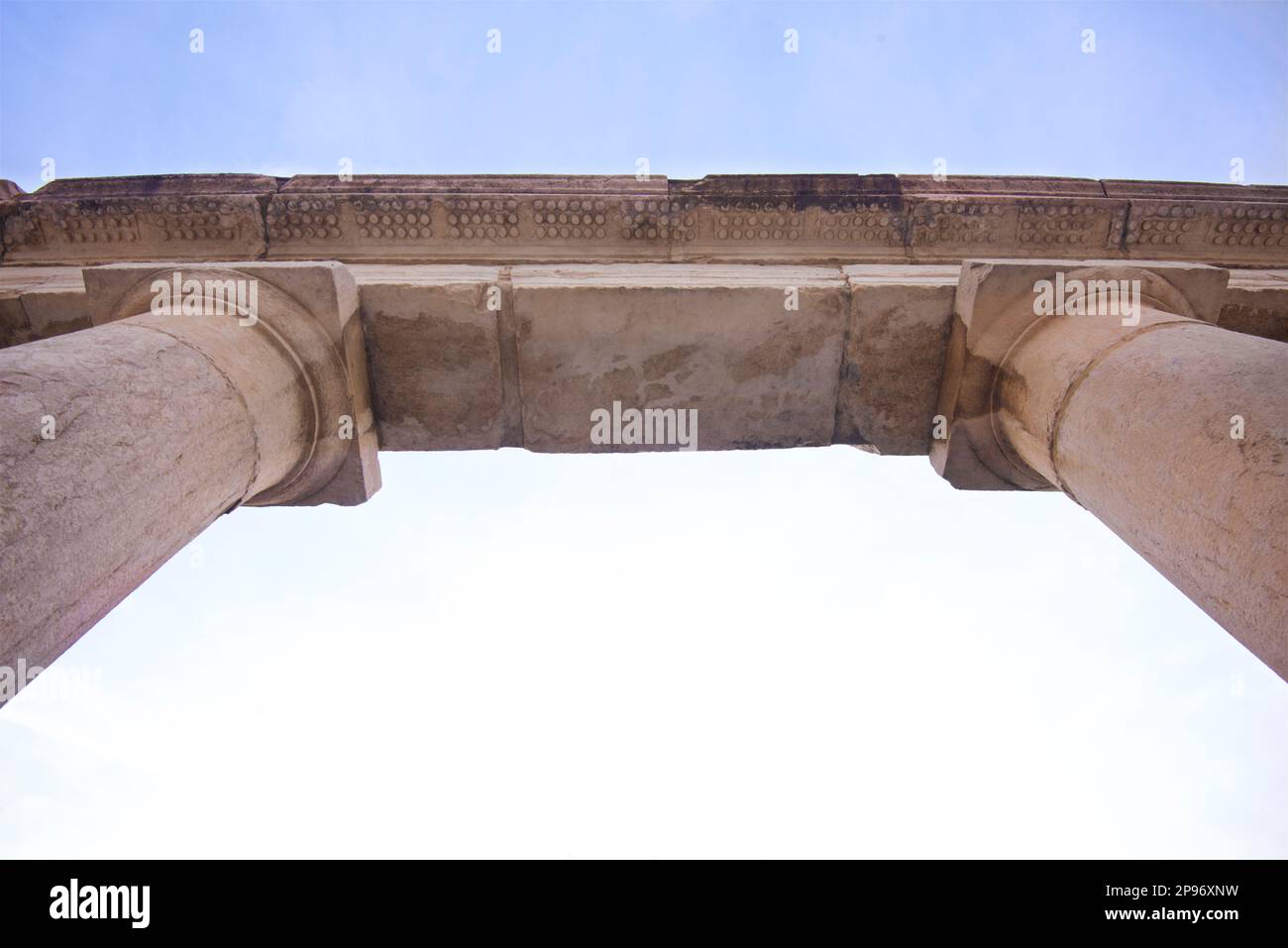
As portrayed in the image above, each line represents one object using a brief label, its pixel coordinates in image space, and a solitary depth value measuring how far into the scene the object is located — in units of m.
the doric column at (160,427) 2.22
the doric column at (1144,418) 2.38
